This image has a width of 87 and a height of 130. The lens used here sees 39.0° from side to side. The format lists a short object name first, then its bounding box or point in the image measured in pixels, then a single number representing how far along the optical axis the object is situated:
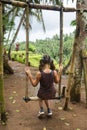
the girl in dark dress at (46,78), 2.44
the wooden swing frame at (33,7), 2.37
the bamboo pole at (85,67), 2.95
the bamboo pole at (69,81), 2.73
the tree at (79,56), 2.98
